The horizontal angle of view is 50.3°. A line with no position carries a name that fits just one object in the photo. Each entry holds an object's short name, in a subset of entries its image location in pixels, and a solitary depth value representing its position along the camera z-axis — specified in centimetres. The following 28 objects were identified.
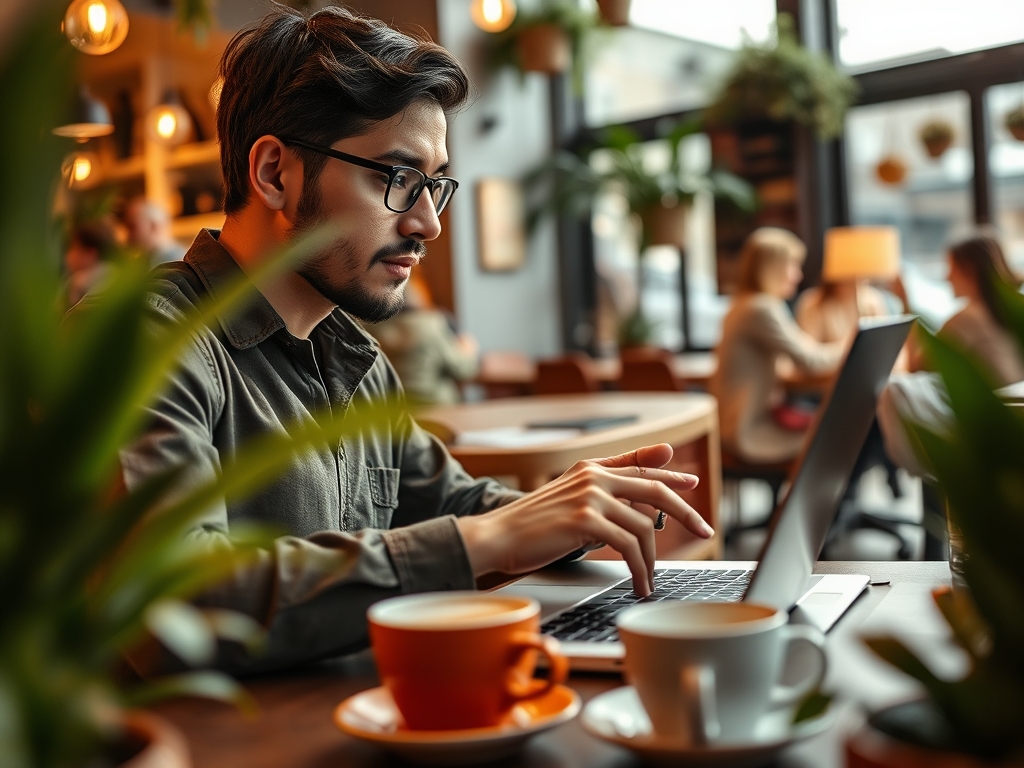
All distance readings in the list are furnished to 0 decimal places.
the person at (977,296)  373
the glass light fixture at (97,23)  401
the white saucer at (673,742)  58
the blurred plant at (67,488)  39
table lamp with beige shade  571
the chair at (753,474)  463
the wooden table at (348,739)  63
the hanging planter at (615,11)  450
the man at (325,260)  129
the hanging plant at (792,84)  641
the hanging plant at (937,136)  620
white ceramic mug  58
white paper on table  248
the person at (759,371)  461
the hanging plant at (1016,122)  576
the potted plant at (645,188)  691
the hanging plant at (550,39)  705
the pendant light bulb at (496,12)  571
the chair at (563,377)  492
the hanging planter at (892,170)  646
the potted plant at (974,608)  45
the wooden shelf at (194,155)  698
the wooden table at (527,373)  555
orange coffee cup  62
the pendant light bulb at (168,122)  598
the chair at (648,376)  469
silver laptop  83
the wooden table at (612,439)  240
